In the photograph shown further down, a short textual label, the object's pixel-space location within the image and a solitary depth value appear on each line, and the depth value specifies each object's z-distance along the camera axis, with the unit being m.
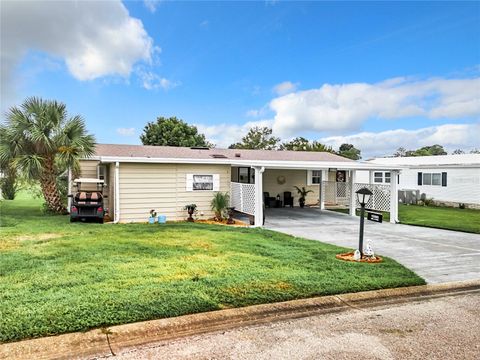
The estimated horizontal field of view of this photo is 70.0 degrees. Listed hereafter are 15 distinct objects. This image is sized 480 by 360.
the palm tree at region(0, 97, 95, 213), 11.88
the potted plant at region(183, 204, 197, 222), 12.36
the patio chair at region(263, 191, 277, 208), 17.74
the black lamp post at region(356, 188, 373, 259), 6.51
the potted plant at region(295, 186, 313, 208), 18.36
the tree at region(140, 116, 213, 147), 33.91
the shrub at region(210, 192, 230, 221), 12.59
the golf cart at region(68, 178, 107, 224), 11.04
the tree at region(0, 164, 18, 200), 19.34
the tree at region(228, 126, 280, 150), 41.22
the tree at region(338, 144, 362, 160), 48.14
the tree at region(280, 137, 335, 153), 35.91
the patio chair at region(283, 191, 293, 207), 18.42
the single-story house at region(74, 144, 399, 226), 11.77
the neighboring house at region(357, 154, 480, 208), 18.64
